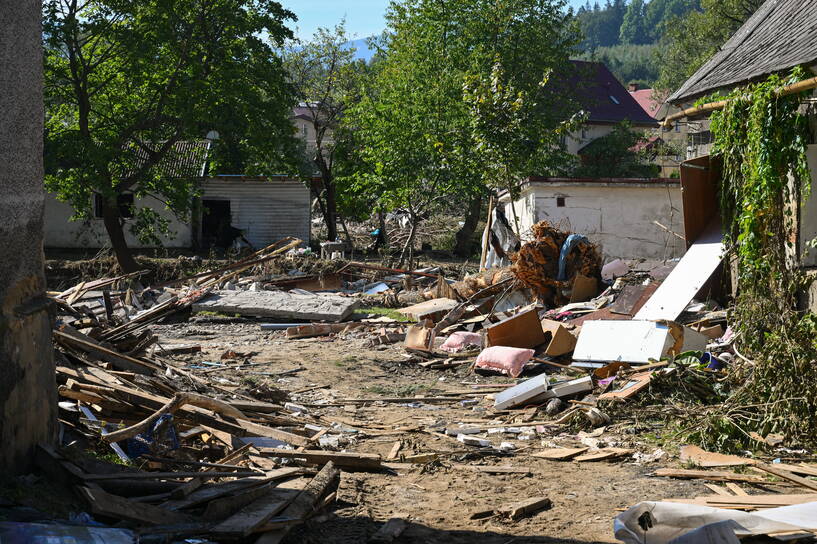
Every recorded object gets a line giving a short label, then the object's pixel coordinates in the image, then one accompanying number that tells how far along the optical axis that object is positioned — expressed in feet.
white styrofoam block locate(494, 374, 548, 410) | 29.89
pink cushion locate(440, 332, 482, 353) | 43.32
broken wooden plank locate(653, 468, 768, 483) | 19.63
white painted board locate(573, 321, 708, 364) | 32.73
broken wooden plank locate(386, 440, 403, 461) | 23.95
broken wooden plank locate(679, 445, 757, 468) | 21.17
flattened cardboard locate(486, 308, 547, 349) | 39.73
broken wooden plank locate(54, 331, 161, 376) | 25.43
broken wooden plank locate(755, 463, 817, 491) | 18.62
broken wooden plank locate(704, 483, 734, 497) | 18.74
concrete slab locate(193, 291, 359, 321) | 56.85
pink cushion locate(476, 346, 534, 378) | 36.96
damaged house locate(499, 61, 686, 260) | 75.66
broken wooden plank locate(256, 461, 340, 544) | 14.85
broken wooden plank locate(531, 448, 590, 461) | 23.61
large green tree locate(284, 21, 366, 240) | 121.49
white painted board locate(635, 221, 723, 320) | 37.81
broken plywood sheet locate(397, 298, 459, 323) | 53.47
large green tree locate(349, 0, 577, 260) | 88.38
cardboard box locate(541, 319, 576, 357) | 38.19
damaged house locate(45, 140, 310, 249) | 108.37
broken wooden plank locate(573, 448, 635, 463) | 23.29
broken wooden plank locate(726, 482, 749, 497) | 18.56
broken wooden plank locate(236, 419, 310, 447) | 22.62
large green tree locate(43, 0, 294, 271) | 74.18
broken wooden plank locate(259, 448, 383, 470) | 20.97
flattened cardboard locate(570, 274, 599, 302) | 50.31
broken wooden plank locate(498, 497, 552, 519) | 18.38
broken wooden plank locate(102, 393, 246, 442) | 18.57
